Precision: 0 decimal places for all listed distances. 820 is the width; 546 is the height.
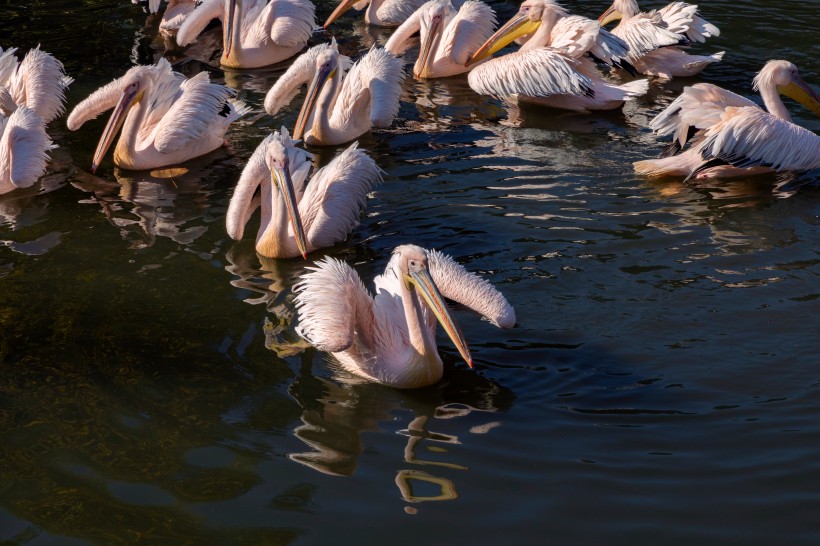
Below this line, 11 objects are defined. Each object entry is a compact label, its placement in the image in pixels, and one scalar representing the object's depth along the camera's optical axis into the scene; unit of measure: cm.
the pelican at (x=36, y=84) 1580
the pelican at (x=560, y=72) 1656
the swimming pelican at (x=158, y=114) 1465
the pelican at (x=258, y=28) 1928
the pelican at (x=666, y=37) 1789
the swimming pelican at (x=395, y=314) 895
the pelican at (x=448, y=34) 1853
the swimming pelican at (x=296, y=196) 1191
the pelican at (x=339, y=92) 1540
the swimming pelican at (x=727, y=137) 1389
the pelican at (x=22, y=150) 1410
